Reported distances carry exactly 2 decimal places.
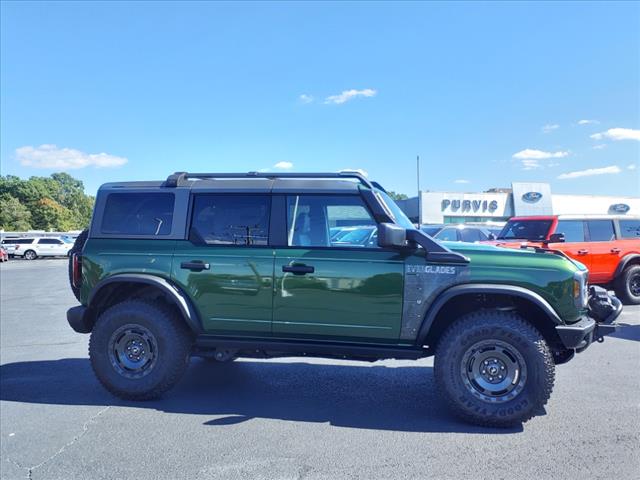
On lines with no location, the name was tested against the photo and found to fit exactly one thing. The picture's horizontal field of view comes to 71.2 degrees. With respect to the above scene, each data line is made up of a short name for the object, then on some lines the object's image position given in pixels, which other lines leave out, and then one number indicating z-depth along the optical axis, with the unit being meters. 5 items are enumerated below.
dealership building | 40.09
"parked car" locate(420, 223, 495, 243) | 13.72
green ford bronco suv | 3.82
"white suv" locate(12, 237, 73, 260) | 33.03
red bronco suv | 9.32
